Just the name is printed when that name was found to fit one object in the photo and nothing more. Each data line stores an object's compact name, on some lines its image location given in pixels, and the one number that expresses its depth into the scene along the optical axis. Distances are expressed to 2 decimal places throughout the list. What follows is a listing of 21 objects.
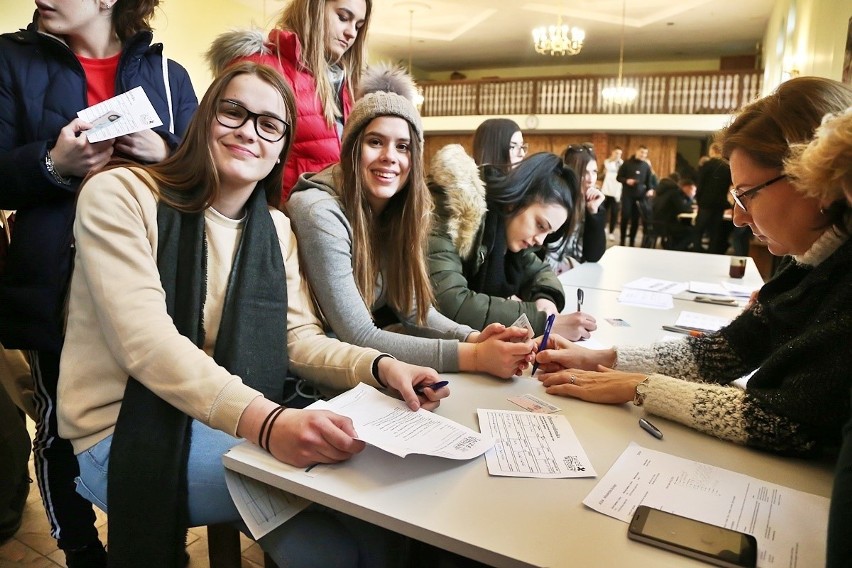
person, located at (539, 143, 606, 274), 3.46
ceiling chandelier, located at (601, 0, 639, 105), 10.02
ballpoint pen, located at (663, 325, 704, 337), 1.94
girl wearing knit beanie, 1.47
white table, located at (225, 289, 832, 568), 0.78
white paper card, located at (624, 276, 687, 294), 2.69
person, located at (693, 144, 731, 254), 6.56
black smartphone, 0.76
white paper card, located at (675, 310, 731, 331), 2.04
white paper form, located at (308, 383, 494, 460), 0.99
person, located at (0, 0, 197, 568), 1.34
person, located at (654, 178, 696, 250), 7.50
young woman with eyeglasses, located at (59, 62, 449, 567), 1.08
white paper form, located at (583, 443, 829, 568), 0.80
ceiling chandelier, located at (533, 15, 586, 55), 7.89
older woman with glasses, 0.97
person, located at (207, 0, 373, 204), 1.96
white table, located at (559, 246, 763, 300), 2.90
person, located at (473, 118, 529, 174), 3.52
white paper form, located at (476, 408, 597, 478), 0.98
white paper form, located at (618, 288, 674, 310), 2.37
